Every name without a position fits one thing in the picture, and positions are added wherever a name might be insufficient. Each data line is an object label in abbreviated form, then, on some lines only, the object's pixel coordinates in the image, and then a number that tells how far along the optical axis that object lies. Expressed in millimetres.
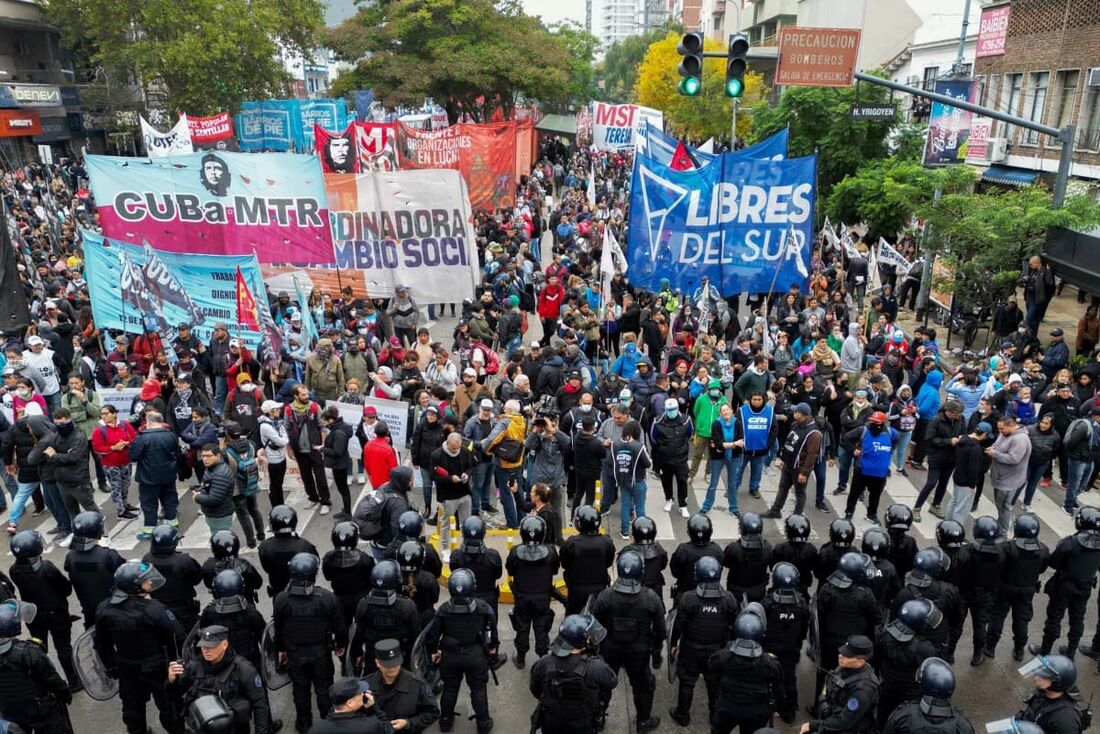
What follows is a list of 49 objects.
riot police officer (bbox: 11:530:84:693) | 6113
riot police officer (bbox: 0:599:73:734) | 5211
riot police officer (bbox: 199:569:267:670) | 5680
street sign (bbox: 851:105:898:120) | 18094
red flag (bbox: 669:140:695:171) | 13859
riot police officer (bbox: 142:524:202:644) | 6168
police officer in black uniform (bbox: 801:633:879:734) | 4883
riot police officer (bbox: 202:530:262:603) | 6082
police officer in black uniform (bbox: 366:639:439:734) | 4891
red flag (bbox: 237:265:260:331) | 11125
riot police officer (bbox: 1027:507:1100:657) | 6461
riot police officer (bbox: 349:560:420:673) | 5656
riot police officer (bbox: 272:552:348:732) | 5719
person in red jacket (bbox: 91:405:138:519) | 8836
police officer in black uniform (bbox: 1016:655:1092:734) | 4578
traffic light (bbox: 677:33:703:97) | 11000
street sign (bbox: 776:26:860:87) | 14086
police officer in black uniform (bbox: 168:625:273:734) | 4887
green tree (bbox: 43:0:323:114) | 34281
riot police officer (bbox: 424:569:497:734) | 5676
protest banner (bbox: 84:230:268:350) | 11438
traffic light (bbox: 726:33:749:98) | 10862
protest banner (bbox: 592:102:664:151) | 27156
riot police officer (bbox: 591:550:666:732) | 5785
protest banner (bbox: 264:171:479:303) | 12070
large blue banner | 12367
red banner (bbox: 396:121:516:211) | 19953
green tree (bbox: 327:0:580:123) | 41406
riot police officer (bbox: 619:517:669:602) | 6391
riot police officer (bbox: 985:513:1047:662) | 6527
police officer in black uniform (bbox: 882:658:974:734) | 4418
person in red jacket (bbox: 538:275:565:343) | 14656
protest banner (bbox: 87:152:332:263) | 11867
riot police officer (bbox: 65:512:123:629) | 6199
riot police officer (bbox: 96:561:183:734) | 5559
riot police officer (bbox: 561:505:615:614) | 6531
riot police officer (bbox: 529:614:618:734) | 5098
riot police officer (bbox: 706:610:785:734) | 5172
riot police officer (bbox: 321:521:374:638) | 6289
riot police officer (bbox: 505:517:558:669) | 6340
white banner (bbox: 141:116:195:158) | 21891
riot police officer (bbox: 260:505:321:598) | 6445
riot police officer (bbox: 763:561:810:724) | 5918
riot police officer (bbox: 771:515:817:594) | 6586
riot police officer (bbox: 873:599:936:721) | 5414
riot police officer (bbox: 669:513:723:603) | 6426
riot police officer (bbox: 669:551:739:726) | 5801
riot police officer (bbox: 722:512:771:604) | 6473
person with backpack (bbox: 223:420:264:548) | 8414
